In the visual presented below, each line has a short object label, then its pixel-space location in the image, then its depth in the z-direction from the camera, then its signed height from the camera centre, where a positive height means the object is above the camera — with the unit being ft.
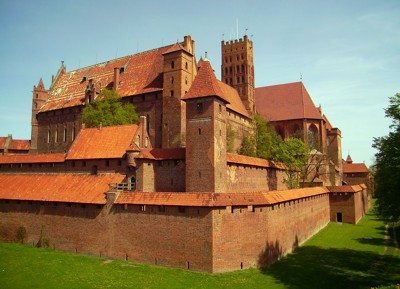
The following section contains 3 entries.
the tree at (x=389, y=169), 68.74 +3.14
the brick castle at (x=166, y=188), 75.00 -0.66
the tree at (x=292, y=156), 130.00 +11.20
